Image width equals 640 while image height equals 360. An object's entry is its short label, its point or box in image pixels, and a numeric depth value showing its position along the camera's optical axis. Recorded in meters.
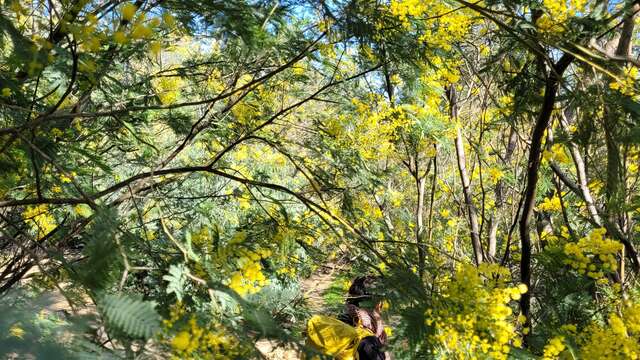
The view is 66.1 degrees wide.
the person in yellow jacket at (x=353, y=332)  3.23
